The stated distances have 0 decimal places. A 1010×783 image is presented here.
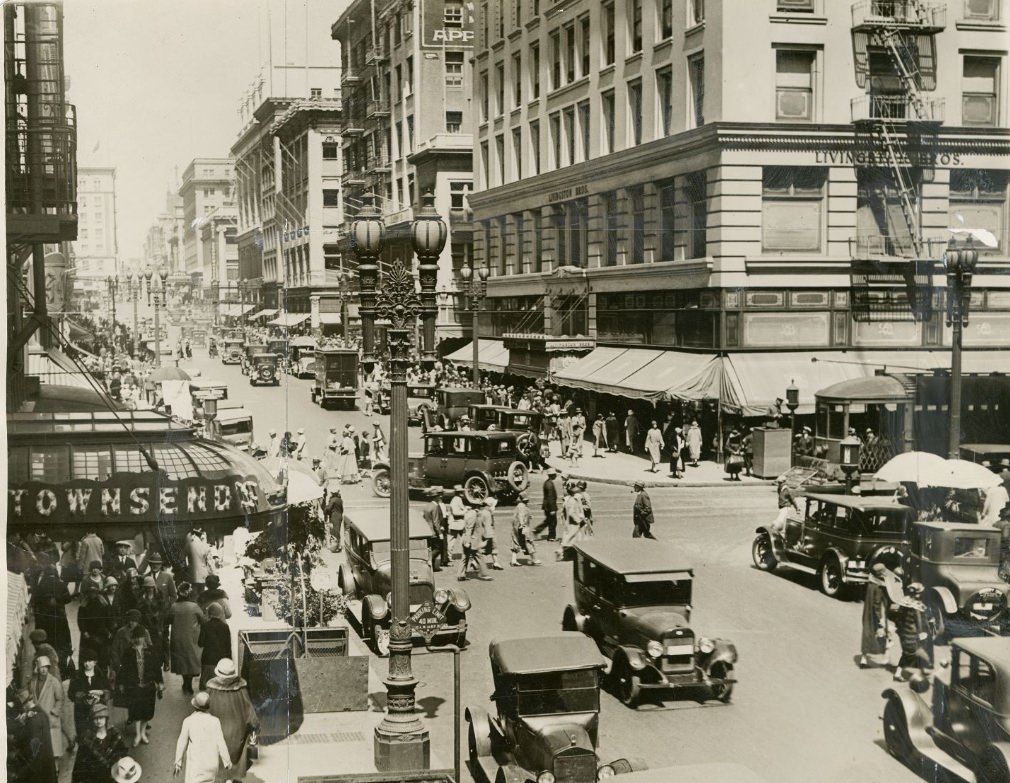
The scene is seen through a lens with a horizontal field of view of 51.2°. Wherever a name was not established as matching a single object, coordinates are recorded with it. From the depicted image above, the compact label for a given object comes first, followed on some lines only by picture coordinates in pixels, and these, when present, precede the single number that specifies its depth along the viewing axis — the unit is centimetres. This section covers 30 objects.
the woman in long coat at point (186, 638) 1334
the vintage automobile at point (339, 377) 4188
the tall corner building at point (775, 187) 2431
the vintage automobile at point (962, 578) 1569
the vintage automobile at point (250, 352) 3309
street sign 1606
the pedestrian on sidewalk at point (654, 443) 3042
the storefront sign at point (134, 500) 1178
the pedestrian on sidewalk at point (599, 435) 3422
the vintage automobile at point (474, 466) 2719
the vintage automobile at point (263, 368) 3622
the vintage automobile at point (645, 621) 1367
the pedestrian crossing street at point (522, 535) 2112
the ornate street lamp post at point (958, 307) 1845
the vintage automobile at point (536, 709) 1095
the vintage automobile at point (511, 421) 3089
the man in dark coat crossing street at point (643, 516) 2139
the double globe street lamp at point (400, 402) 1145
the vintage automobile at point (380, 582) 1625
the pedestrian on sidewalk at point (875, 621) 1467
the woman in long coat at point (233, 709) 1094
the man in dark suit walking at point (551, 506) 2320
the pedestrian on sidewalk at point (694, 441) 2977
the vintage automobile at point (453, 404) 3666
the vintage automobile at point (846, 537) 1794
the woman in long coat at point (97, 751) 1091
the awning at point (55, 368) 1520
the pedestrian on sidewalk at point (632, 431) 3362
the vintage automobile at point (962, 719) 1011
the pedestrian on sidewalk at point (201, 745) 1017
